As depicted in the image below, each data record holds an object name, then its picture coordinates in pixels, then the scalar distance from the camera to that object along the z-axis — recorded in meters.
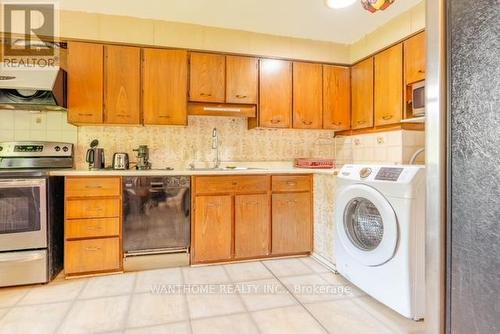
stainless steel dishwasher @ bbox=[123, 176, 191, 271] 2.42
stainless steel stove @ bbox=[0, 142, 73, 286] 2.14
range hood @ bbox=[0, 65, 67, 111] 2.30
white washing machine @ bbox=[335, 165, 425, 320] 1.66
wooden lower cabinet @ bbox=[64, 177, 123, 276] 2.29
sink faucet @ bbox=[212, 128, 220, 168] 3.11
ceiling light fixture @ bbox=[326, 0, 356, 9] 2.02
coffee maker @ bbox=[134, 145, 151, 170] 2.78
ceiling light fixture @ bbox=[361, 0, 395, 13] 1.77
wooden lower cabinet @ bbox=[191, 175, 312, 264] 2.57
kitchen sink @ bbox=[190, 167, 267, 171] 3.05
